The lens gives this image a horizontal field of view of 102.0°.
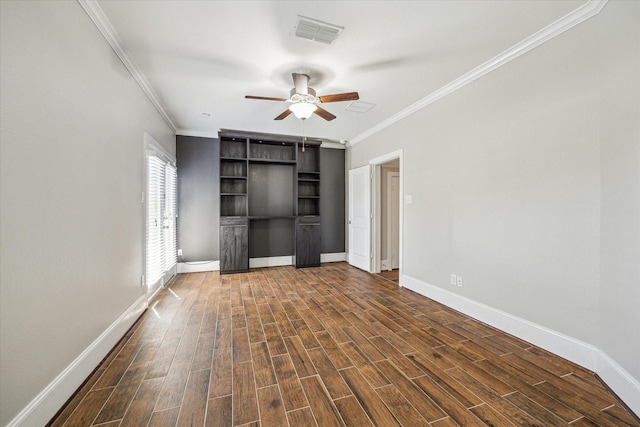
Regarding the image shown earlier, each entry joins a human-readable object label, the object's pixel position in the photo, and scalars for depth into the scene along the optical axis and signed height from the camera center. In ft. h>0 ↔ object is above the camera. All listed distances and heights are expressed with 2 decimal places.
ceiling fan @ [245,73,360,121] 9.34 +4.17
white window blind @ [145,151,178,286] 10.93 -0.30
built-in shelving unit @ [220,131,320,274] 16.78 +0.92
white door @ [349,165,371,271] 16.78 -0.35
